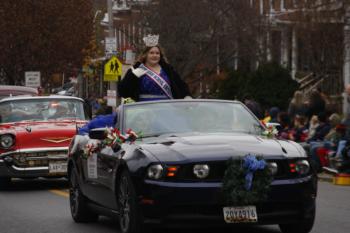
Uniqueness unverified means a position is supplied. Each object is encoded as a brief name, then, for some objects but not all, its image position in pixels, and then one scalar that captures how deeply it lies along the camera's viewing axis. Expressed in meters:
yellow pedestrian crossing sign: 36.06
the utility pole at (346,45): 34.53
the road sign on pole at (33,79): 45.97
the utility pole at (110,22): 39.55
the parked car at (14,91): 25.37
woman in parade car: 13.27
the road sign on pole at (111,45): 37.50
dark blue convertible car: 9.64
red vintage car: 18.39
